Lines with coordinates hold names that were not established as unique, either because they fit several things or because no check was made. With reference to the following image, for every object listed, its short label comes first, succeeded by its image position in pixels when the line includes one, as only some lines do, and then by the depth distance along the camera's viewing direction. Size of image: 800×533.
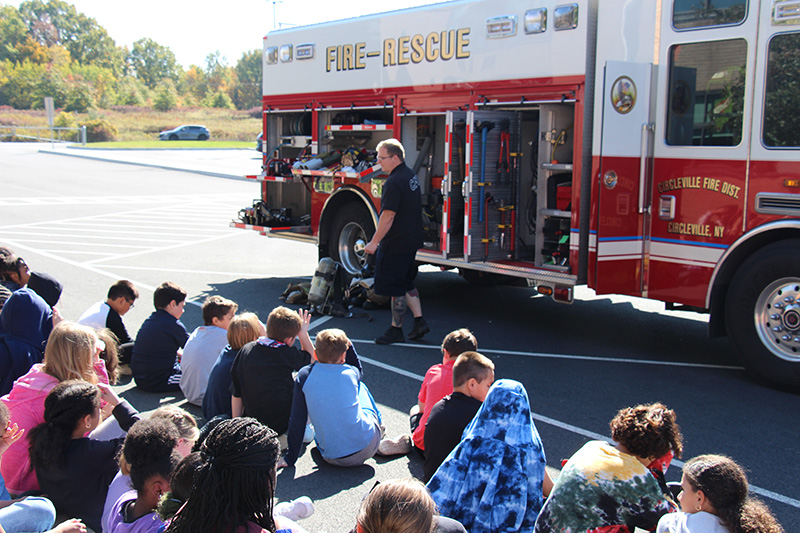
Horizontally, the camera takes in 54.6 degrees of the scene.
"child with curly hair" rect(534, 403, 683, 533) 3.04
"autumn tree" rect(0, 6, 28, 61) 100.94
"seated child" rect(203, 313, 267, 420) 5.27
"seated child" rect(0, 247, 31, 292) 6.54
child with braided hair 2.23
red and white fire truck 6.31
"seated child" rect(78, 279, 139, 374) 6.55
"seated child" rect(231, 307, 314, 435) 5.06
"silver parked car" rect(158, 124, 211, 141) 57.77
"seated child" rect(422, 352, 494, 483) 4.02
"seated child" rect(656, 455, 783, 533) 2.67
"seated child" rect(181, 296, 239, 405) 5.88
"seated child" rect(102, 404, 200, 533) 3.30
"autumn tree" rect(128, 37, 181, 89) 115.25
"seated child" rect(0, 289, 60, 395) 5.29
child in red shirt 4.95
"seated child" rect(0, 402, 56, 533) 3.32
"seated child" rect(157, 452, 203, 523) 2.62
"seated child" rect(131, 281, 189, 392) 6.20
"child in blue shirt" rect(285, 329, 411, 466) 4.84
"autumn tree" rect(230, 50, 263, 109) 105.81
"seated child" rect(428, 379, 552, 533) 3.39
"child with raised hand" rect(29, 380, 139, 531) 3.71
